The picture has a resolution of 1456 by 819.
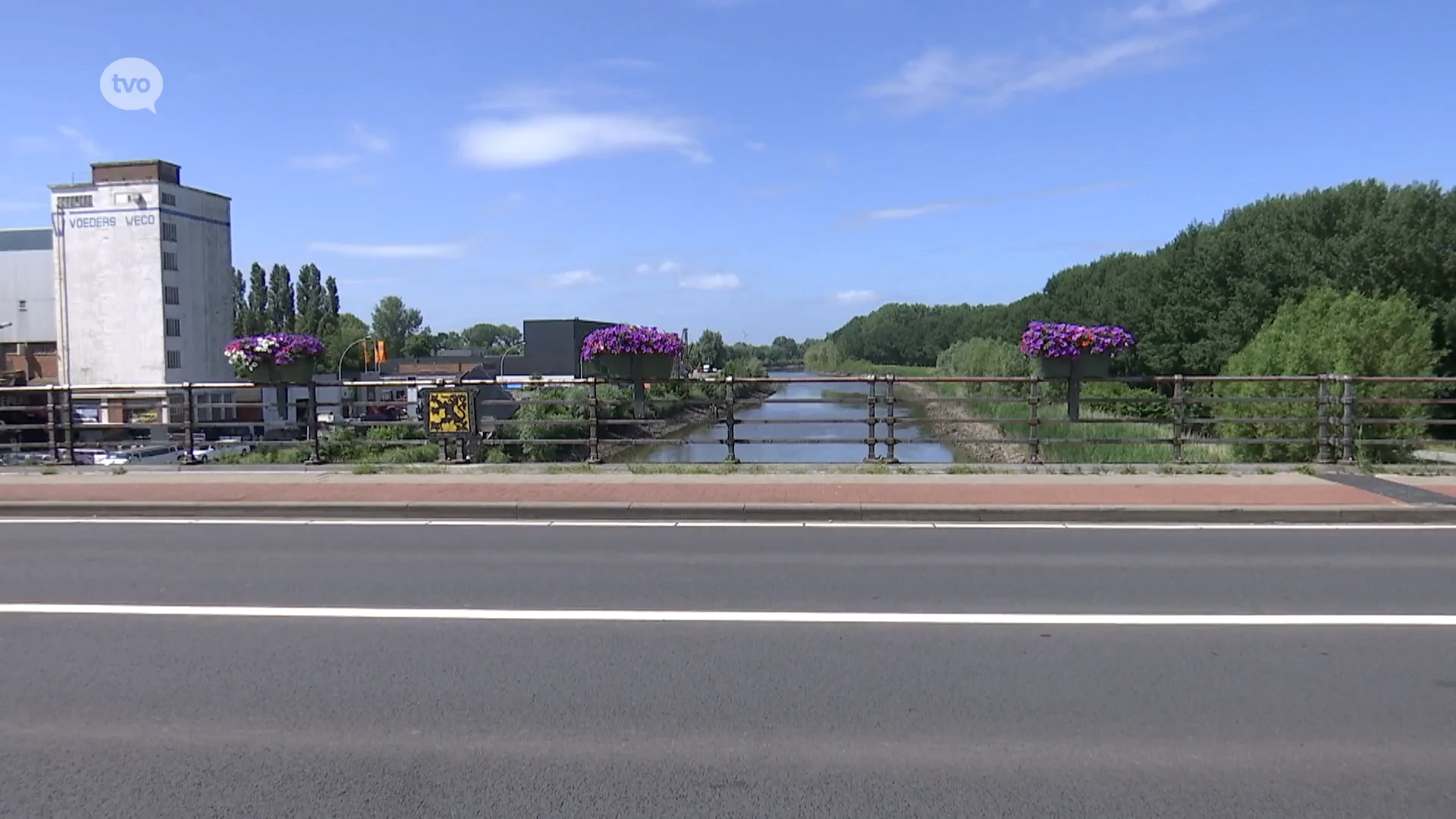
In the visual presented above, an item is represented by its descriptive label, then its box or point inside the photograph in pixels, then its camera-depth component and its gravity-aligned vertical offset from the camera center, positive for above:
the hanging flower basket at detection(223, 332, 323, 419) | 14.84 +0.17
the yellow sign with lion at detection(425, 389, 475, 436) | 14.03 -0.60
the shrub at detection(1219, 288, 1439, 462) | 19.95 +0.12
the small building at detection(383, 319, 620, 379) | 88.06 +1.36
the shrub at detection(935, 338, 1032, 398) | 47.53 +0.21
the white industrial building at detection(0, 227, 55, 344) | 79.69 +6.71
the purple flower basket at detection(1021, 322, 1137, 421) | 13.56 +0.22
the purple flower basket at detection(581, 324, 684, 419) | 14.53 +0.20
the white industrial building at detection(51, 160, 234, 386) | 73.06 +7.14
